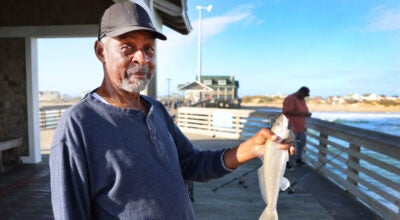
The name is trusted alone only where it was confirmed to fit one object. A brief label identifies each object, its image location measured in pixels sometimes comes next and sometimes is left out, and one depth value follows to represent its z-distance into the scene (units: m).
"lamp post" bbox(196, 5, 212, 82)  26.93
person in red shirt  5.57
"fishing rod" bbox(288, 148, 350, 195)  4.36
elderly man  1.06
